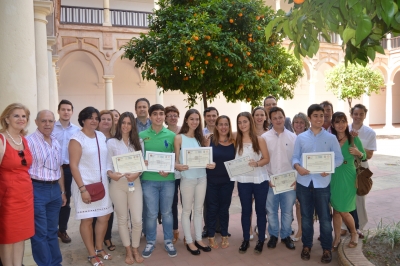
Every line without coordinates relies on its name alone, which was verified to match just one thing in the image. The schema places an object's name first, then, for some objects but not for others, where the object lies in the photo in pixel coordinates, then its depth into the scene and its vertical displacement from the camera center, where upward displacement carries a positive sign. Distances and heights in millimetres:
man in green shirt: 4012 -746
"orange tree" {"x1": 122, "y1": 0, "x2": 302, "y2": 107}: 5980 +1283
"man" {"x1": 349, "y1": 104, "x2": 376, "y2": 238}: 4418 -294
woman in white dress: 3607 -514
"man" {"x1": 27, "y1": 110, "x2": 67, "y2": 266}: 3348 -666
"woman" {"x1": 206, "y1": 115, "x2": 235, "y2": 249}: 4180 -773
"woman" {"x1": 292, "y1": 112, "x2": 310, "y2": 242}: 4617 -99
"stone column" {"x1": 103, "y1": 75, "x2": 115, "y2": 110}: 15117 +1237
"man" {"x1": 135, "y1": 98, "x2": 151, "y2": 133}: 4871 +81
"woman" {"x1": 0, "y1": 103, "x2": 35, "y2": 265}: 3062 -592
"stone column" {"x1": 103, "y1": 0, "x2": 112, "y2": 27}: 14788 +4614
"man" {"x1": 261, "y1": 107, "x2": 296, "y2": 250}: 4180 -576
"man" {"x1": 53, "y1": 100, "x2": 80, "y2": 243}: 4383 -268
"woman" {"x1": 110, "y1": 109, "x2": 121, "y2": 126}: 5087 +74
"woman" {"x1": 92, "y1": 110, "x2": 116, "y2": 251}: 4461 -91
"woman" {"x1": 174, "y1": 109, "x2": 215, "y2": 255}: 4117 -732
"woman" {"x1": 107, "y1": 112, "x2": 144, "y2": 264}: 3900 -765
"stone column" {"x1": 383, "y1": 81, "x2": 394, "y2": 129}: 22683 +740
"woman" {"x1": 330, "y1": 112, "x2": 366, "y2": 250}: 3902 -694
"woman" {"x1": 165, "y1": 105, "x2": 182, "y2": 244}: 4625 -65
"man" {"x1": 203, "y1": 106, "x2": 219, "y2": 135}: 4676 +38
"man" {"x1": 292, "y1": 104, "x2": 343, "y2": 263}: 3791 -721
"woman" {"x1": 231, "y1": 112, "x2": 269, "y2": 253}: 4102 -694
